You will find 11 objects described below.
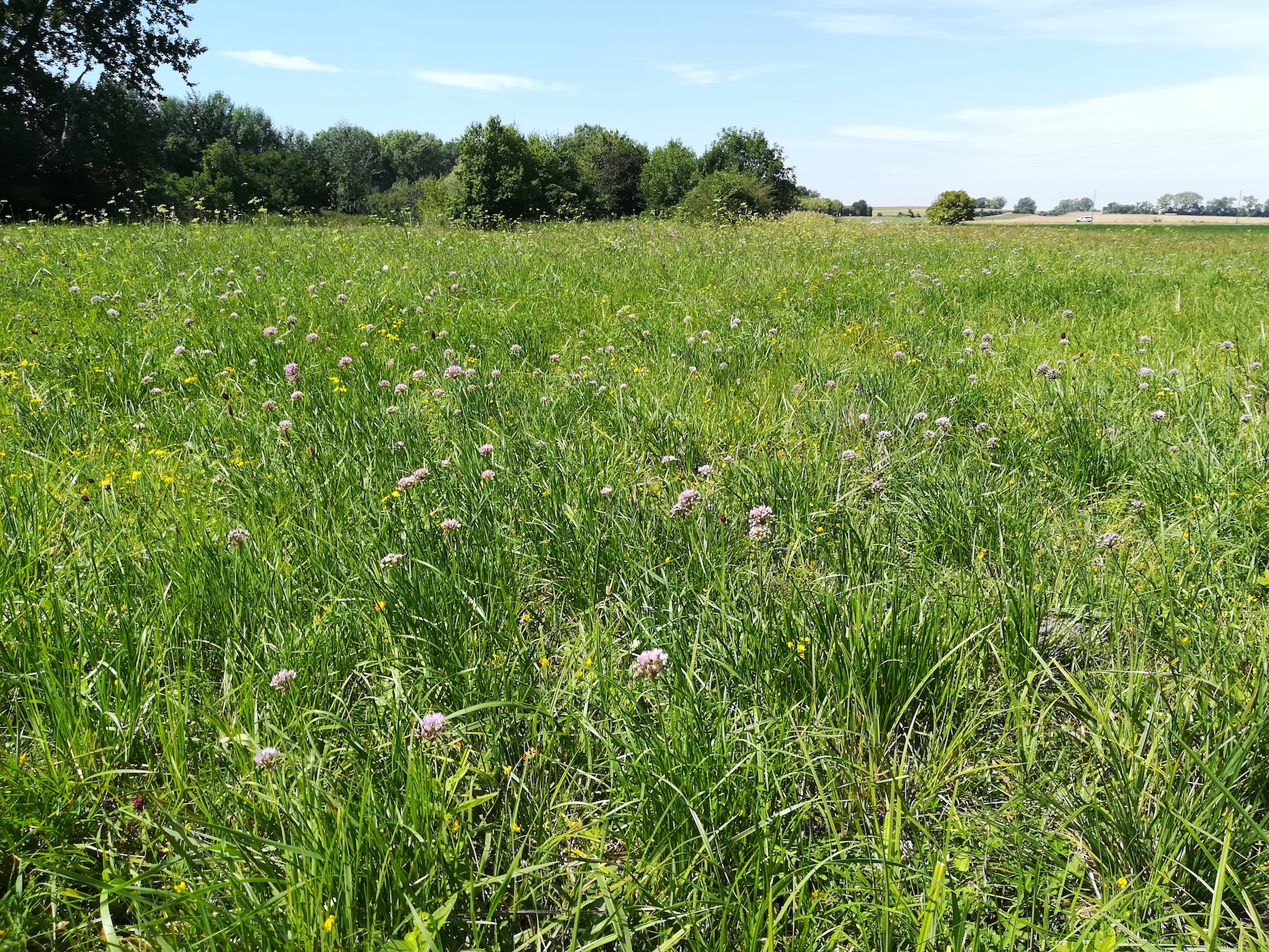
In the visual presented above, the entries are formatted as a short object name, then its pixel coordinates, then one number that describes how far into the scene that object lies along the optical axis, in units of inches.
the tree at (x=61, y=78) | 1155.9
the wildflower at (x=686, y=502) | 109.9
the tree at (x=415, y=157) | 5438.0
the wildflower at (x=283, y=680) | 74.3
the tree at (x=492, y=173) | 1695.4
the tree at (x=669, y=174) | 2775.6
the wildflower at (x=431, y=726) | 69.2
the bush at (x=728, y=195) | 1293.9
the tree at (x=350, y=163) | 3708.2
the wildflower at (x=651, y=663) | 76.8
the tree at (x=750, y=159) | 2642.7
